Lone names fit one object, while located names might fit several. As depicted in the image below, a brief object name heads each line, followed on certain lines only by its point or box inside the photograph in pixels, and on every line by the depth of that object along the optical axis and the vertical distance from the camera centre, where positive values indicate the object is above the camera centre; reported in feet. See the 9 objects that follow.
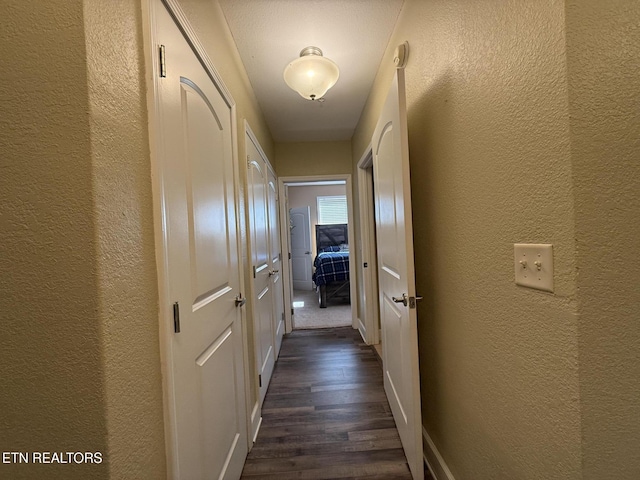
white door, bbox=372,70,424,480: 3.92 -0.62
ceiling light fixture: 5.17 +3.21
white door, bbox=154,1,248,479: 2.71 -0.32
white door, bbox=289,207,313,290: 20.47 -0.69
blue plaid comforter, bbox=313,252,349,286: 14.89 -1.88
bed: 14.92 -2.26
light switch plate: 2.17 -0.32
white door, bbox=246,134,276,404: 6.18 -0.71
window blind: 21.30 +2.04
